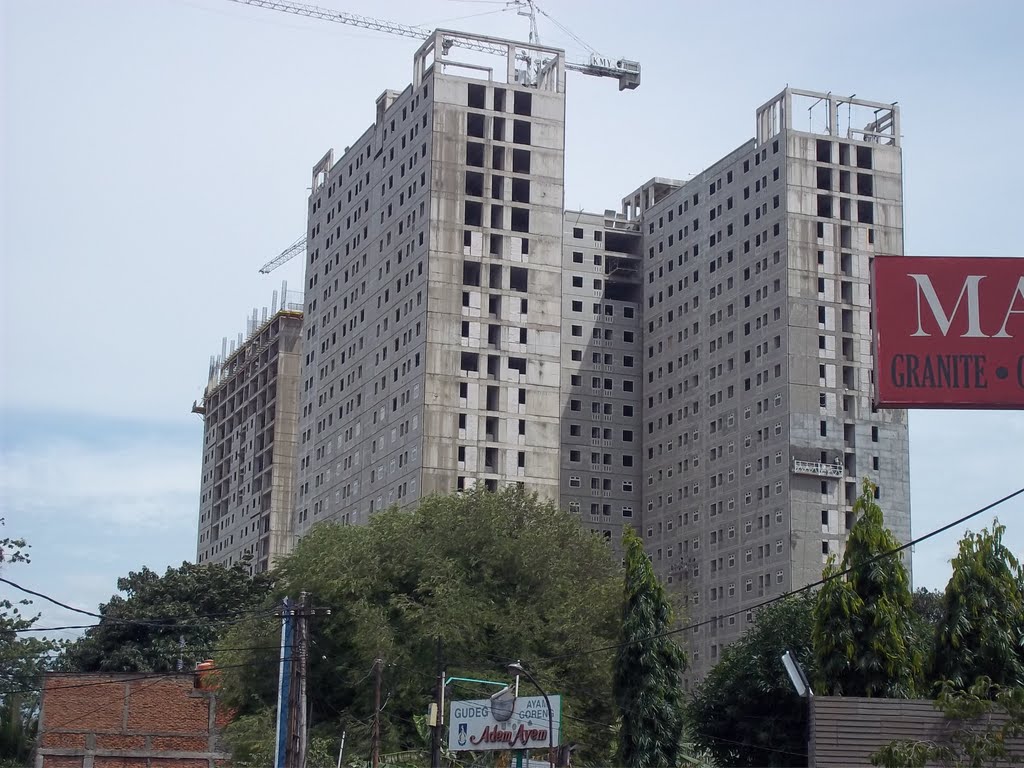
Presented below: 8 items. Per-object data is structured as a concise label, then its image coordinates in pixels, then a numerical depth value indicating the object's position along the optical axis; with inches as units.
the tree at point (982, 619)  2172.7
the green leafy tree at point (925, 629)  2255.2
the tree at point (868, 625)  2082.9
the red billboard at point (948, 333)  1061.1
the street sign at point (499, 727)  1884.8
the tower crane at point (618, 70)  6771.7
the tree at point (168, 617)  4050.2
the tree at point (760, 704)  2701.8
